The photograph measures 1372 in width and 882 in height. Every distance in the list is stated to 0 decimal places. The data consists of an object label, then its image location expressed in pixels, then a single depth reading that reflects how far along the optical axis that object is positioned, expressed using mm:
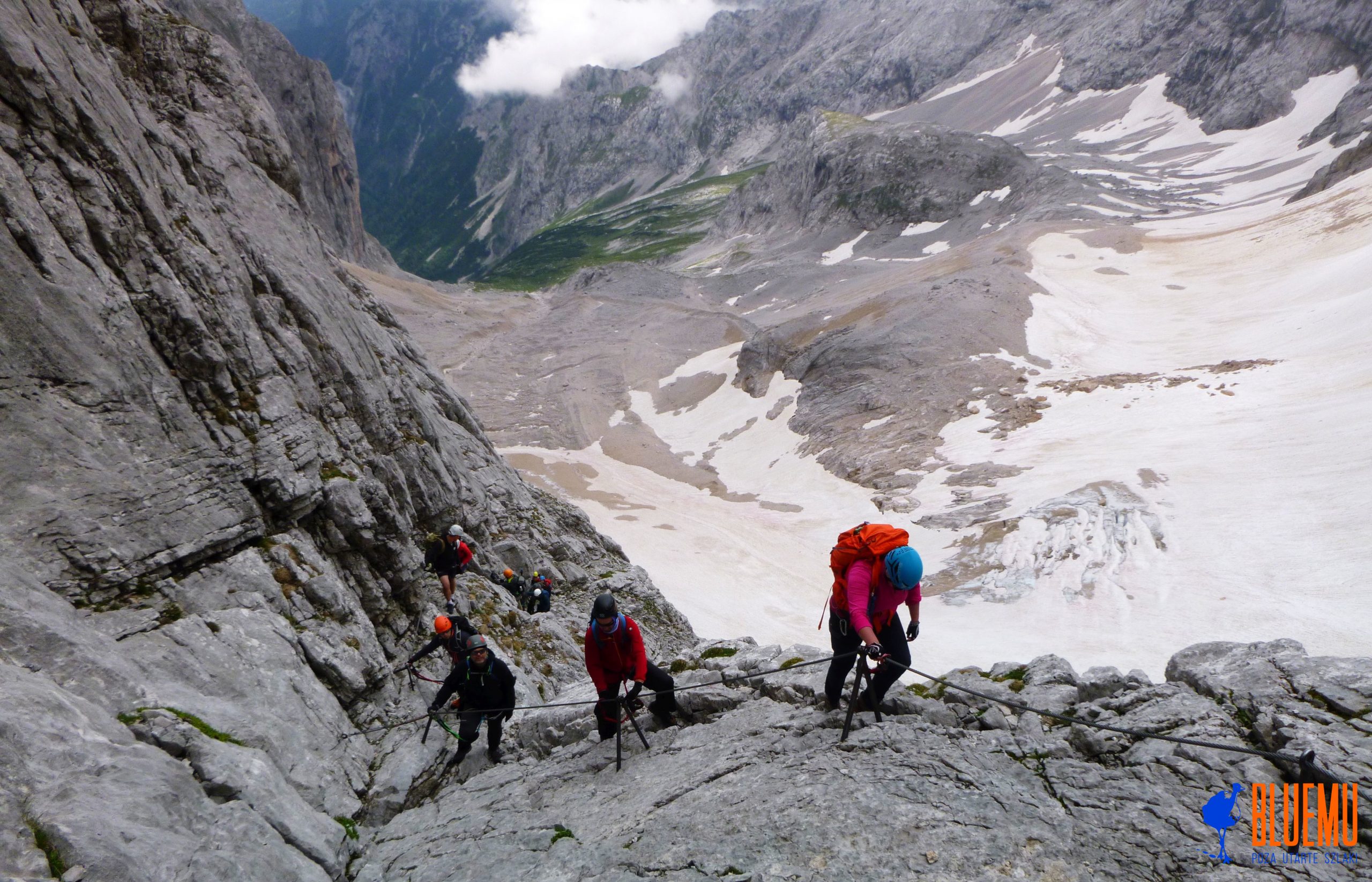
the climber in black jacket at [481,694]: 11141
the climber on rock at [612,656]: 9469
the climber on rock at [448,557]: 16484
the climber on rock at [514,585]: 20297
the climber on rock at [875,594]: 8086
